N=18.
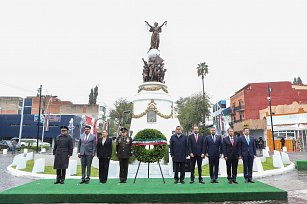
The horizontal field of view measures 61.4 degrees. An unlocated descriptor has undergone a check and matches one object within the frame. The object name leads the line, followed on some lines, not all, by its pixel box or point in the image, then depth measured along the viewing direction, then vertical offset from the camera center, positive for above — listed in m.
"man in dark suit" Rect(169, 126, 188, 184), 9.27 -0.51
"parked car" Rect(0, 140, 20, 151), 35.38 -1.46
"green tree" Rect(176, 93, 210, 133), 49.16 +4.77
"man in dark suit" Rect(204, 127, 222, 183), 9.41 -0.46
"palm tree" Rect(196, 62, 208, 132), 53.78 +14.02
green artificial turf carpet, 7.02 -1.59
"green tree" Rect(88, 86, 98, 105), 74.25 +11.40
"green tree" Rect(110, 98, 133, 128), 50.49 +5.22
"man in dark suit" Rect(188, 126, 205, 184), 9.45 -0.39
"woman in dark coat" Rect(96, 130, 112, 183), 9.44 -0.66
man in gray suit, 9.38 -0.46
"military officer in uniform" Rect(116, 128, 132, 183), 9.50 -0.59
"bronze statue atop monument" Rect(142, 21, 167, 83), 22.16 +6.50
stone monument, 20.22 +2.60
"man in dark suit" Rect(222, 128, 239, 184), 9.41 -0.55
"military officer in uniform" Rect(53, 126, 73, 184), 9.03 -0.59
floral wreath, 10.85 -0.55
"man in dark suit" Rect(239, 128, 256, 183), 9.40 -0.47
